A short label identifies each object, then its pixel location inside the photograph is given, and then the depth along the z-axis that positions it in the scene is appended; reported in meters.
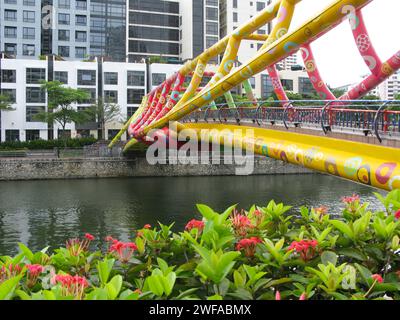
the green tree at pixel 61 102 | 50.78
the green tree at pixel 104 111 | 54.97
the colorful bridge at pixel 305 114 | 11.19
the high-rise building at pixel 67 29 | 68.12
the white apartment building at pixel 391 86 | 168.06
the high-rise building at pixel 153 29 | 71.94
